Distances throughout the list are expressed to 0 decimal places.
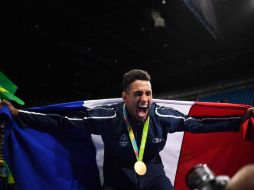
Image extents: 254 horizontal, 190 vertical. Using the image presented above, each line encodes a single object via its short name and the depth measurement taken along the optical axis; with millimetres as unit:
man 2367
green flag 2492
